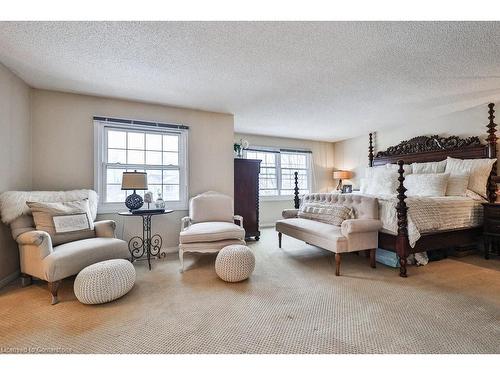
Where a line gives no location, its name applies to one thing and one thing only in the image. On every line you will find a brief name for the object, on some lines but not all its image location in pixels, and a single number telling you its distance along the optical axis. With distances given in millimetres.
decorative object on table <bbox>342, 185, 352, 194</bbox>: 5036
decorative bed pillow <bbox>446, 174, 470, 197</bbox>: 3426
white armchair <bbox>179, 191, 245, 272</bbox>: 2721
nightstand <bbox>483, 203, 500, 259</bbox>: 3031
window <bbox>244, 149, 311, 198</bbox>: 5945
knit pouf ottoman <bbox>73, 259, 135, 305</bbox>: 1915
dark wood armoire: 4262
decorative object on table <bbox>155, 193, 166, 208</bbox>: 3297
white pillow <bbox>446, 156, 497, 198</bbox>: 3389
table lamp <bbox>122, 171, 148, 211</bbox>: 2871
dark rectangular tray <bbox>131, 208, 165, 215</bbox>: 2916
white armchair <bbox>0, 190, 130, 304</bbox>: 2055
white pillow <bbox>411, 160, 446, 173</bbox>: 3875
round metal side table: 3254
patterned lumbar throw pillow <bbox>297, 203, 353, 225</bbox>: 3086
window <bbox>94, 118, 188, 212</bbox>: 3291
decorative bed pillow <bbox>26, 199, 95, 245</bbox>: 2363
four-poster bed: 2650
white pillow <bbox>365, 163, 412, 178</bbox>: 4268
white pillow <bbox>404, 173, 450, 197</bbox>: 3504
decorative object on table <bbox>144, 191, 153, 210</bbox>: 3221
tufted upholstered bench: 2654
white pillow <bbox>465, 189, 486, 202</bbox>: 3362
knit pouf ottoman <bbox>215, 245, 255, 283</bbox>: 2385
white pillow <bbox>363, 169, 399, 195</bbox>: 4035
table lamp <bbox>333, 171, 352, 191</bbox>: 5957
